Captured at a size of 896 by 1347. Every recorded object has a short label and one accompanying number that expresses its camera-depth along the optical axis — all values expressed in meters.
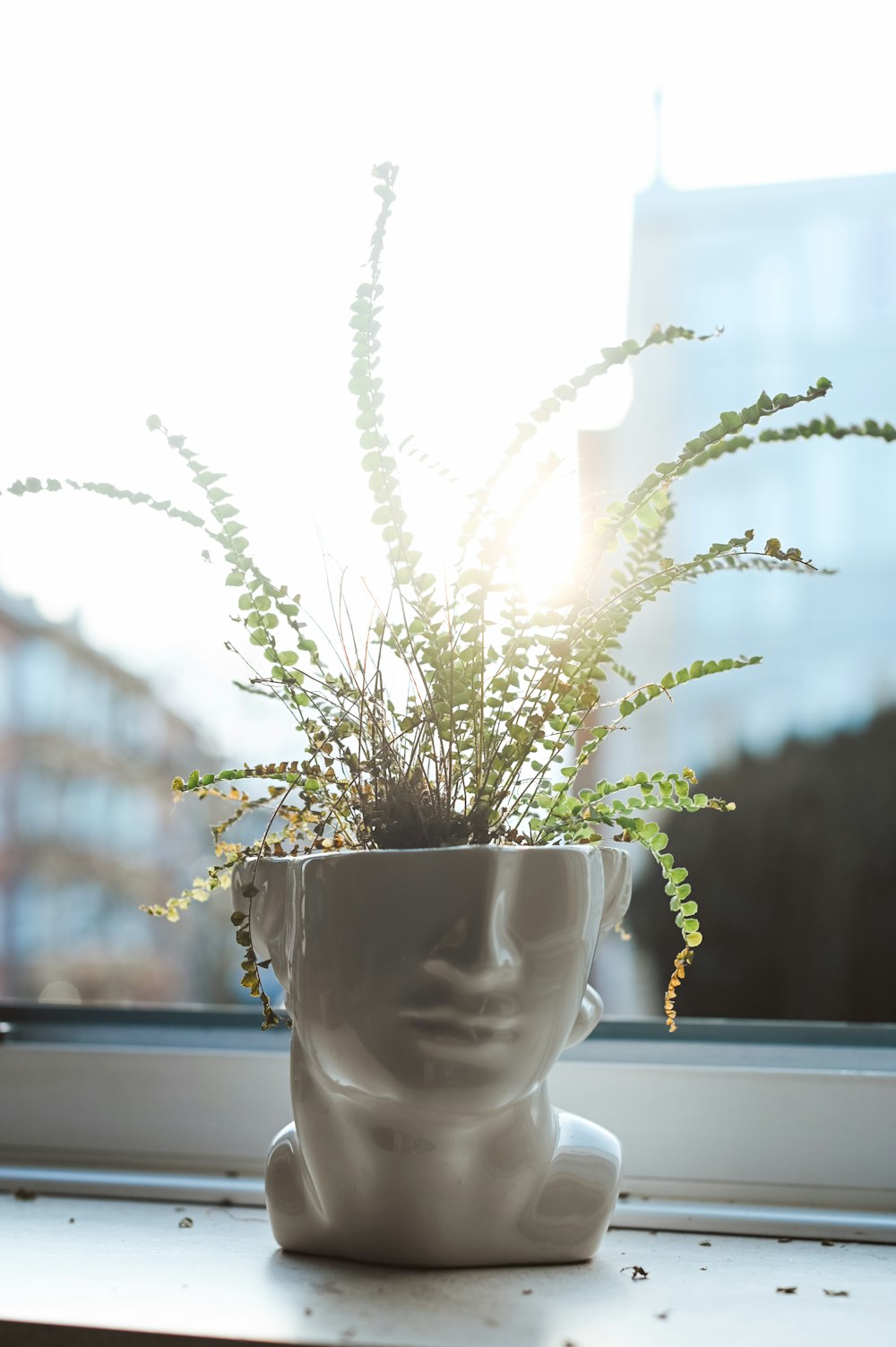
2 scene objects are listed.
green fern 0.70
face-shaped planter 0.62
